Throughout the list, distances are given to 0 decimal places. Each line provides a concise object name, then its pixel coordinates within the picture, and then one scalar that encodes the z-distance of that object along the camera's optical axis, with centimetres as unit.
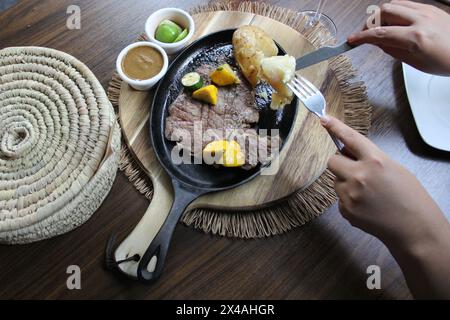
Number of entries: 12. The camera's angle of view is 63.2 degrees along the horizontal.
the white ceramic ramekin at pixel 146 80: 52
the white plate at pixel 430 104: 50
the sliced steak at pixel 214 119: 51
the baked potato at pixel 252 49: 52
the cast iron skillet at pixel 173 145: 44
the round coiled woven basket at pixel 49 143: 40
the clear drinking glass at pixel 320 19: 59
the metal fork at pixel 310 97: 49
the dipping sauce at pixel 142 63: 53
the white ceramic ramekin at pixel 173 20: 54
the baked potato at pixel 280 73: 49
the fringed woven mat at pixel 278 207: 48
